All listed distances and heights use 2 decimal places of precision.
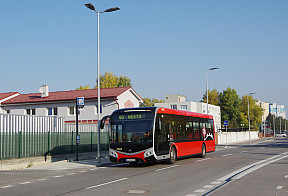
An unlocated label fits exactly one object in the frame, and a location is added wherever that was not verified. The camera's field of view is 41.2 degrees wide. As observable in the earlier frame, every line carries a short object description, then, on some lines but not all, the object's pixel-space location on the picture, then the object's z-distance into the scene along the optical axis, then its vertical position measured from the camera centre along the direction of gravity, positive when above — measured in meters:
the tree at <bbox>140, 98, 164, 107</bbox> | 99.76 +4.88
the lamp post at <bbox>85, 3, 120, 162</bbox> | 22.88 +6.73
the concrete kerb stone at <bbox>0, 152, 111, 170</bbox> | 20.09 -2.48
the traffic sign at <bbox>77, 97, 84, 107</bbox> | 24.25 +1.19
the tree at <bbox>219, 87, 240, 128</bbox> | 112.56 +4.09
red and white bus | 18.98 -0.81
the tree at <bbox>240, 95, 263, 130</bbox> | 117.94 +2.66
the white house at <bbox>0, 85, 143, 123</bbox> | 46.09 +2.20
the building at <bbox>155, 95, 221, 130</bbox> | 91.81 +3.42
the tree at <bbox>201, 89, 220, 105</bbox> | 115.38 +6.60
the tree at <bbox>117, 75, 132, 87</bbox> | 89.88 +9.08
